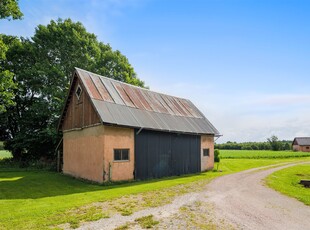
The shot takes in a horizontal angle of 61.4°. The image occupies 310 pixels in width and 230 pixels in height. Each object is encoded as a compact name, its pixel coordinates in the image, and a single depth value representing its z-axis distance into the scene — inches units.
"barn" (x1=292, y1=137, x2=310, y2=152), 3860.7
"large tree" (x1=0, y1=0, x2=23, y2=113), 888.9
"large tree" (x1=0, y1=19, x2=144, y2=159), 1274.6
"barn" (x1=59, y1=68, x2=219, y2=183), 786.4
